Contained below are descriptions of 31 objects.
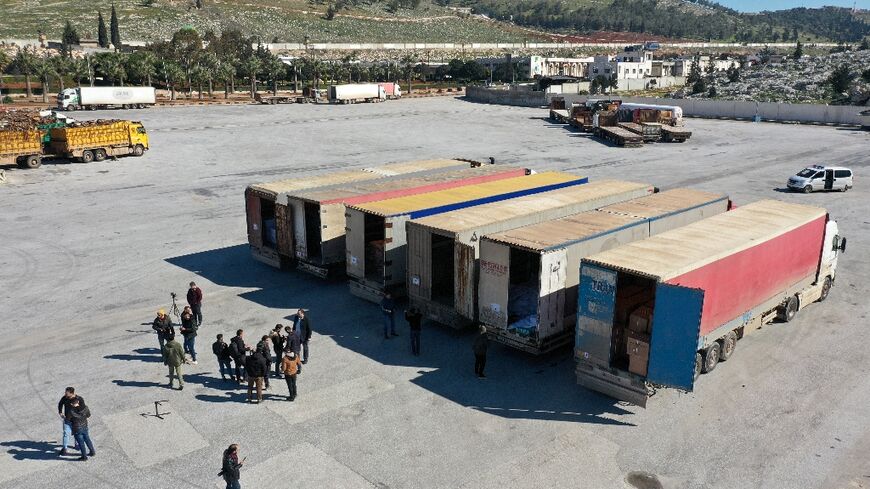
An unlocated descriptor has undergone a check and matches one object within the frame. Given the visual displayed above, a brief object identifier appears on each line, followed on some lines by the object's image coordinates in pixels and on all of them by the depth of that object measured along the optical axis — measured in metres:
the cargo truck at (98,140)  43.78
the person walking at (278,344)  16.12
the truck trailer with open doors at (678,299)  13.41
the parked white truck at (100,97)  74.31
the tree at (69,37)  125.67
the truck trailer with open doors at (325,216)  22.08
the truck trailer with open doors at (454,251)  17.66
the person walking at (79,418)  12.24
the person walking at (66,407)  12.26
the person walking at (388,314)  18.08
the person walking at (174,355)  15.01
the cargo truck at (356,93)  89.80
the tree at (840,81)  86.81
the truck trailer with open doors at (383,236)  20.05
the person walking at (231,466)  10.87
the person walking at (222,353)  15.41
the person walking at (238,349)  15.19
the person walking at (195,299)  18.55
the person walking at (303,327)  16.55
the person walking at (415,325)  16.95
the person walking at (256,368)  14.54
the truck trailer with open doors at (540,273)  16.20
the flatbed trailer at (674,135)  58.03
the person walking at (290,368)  14.48
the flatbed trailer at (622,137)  55.69
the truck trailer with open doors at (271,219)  23.45
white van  37.50
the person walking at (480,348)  15.76
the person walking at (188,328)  16.53
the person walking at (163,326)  16.42
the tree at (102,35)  140.98
